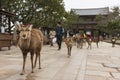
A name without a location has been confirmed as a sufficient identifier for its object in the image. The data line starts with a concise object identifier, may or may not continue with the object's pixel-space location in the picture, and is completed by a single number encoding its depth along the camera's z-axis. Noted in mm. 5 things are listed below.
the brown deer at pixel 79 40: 10873
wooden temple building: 30776
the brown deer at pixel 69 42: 6509
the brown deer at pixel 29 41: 3454
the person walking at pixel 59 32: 8633
